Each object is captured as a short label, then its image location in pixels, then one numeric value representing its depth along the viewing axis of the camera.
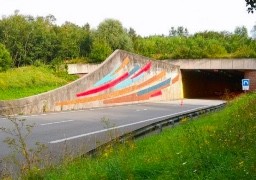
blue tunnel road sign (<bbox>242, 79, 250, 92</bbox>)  32.31
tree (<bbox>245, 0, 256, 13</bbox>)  12.44
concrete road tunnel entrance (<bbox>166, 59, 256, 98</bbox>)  42.91
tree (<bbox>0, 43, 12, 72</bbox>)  36.53
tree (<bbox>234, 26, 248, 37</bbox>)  124.38
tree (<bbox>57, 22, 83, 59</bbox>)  48.31
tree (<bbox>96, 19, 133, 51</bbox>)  54.12
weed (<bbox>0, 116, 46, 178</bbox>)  7.84
